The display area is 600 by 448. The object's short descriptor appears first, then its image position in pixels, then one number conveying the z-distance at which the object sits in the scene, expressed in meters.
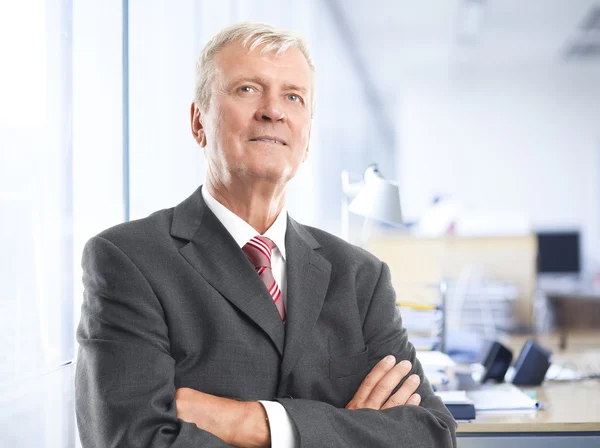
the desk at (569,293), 5.27
